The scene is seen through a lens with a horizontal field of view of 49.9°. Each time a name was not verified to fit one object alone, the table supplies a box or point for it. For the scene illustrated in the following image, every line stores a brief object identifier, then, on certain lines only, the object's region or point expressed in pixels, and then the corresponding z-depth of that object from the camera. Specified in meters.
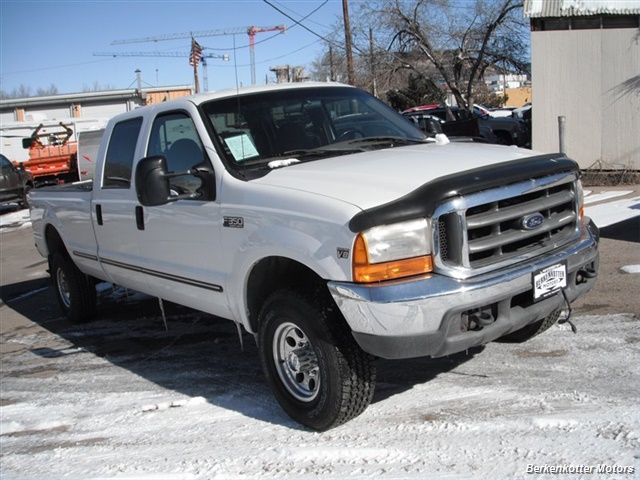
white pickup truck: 3.49
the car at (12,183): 19.69
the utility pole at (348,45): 23.22
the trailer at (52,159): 25.12
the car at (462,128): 15.95
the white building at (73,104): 50.22
